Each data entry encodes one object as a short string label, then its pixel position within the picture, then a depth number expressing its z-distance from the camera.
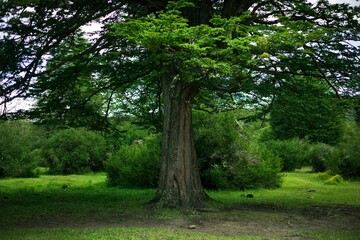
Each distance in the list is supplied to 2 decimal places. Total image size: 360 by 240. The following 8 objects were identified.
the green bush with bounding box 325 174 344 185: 21.86
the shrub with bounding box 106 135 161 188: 19.88
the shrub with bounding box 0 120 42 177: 26.20
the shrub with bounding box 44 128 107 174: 28.89
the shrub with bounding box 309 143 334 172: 28.05
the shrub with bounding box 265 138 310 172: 30.97
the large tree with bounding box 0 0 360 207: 9.65
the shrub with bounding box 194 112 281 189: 18.97
